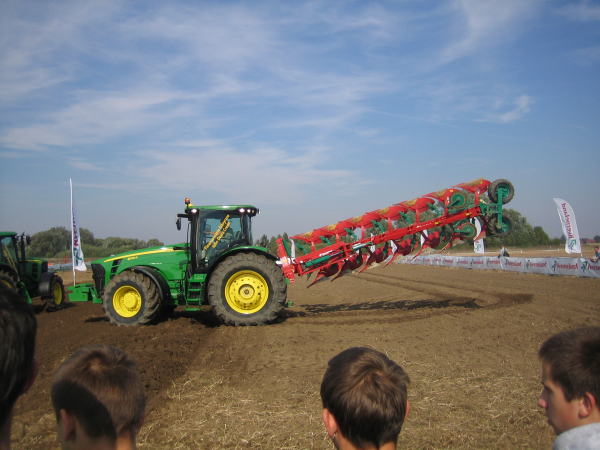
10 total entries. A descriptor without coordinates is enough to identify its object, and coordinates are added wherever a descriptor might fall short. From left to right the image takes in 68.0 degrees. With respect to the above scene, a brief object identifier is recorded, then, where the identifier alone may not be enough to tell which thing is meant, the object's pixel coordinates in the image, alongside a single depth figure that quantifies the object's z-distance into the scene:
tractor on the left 11.33
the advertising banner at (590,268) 16.62
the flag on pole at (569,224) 21.70
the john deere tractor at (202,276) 9.02
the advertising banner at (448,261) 29.53
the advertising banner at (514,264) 21.47
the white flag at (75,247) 17.77
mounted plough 10.04
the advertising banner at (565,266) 17.73
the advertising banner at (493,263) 23.88
